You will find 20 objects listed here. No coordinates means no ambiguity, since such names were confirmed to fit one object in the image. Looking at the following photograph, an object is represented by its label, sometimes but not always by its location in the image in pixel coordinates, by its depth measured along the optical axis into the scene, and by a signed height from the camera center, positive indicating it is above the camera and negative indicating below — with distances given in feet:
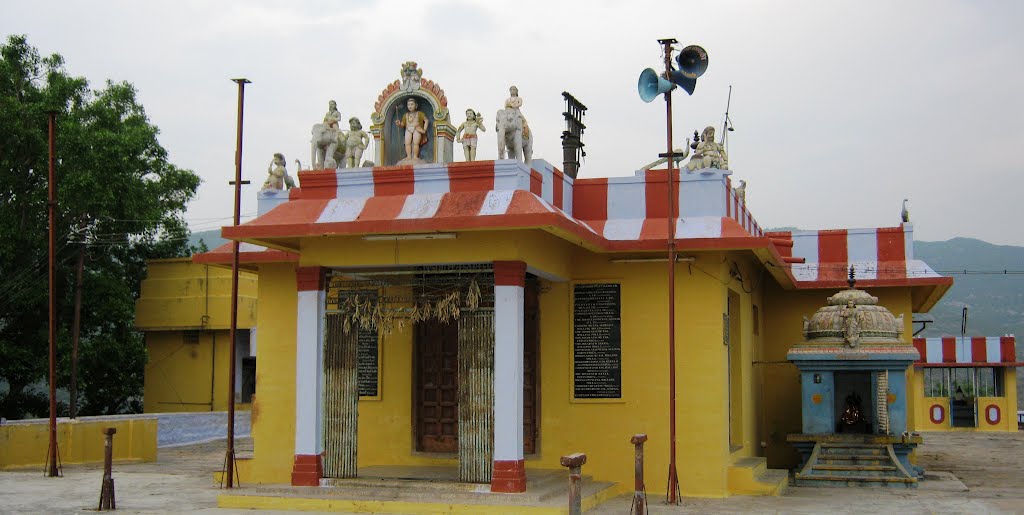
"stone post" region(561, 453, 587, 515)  32.55 -3.35
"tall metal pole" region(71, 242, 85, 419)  85.61 +2.20
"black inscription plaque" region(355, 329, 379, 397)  54.24 -0.02
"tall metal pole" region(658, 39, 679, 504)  46.47 -0.14
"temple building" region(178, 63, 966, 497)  44.86 +1.92
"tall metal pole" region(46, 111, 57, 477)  59.11 +1.75
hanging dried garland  46.16 +2.21
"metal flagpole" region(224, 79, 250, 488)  48.63 +2.60
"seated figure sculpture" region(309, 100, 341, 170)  51.21 +9.97
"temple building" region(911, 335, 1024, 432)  112.98 -2.44
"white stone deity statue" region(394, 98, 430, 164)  48.85 +10.13
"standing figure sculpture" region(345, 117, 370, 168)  51.29 +9.93
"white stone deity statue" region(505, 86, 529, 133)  48.24 +11.28
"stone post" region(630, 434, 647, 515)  38.50 -3.99
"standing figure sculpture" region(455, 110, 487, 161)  47.80 +9.84
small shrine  56.03 -1.43
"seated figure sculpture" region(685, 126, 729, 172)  52.21 +9.77
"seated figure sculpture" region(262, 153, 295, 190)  56.39 +9.36
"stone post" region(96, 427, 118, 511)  44.52 -4.98
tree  91.56 +12.45
